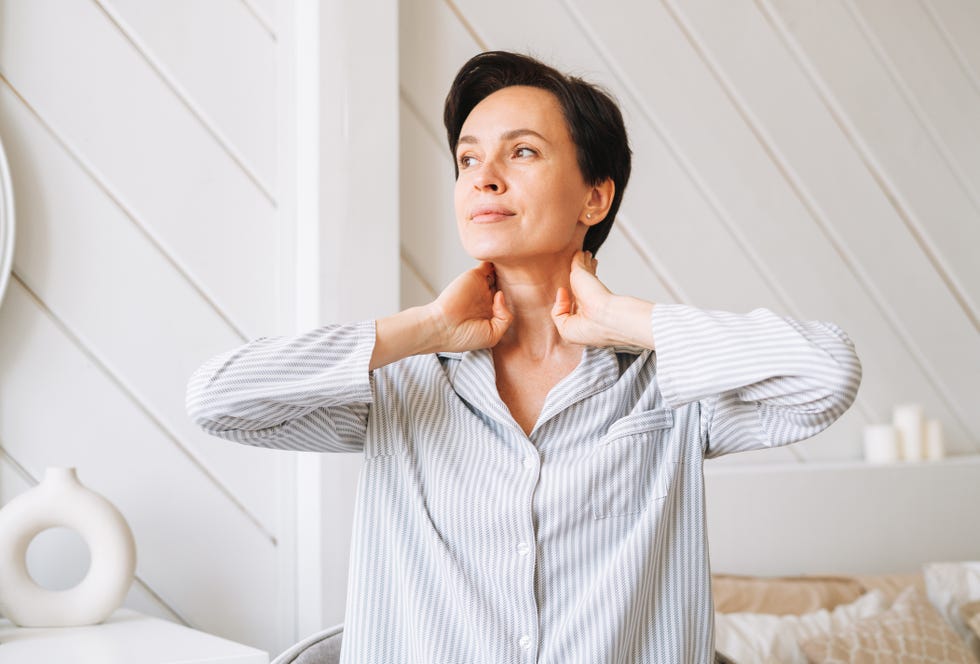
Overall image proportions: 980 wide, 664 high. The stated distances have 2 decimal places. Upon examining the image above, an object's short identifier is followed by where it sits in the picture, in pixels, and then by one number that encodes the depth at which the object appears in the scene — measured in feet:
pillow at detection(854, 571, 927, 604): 7.82
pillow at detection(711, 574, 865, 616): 7.38
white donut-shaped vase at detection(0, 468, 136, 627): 5.81
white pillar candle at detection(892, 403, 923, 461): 8.75
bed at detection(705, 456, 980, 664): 7.02
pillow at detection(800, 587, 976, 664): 6.88
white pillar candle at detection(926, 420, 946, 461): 8.91
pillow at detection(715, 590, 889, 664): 6.86
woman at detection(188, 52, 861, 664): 4.27
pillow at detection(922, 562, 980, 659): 7.65
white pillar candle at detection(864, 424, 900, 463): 8.67
